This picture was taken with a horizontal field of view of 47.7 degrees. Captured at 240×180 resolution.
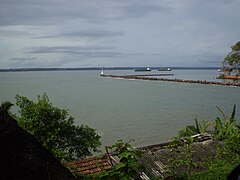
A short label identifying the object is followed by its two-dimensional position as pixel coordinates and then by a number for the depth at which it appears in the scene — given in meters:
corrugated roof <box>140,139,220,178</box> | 7.07
